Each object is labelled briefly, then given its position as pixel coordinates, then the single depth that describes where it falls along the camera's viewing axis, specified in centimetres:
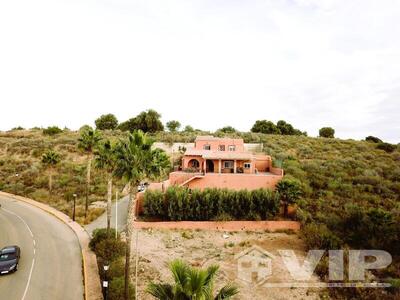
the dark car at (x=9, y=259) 1994
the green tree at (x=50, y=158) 3844
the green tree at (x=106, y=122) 9144
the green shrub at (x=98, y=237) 2382
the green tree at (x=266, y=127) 8562
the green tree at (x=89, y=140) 3155
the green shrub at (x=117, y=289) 1645
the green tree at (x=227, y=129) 8358
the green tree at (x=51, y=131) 7212
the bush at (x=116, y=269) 1887
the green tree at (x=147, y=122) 7844
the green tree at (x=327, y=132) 9150
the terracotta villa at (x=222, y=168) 3528
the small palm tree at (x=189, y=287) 915
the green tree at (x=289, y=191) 3266
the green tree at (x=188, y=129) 8231
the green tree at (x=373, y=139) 7584
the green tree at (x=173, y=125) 8312
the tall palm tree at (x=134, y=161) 1744
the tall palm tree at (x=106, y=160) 2434
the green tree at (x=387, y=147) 6168
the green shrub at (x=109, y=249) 2172
